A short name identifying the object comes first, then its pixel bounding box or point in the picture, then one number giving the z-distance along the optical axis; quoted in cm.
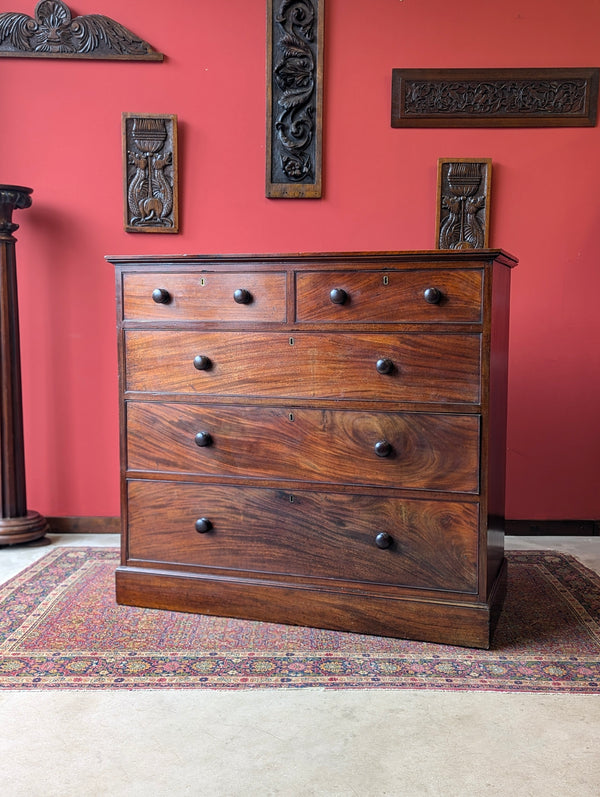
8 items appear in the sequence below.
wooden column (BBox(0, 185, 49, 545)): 328
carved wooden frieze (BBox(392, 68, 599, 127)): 329
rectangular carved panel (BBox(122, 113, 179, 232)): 337
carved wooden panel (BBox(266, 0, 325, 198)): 330
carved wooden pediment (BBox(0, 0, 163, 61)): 333
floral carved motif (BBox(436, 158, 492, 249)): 332
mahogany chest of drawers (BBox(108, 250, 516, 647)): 229
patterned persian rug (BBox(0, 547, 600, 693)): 208
